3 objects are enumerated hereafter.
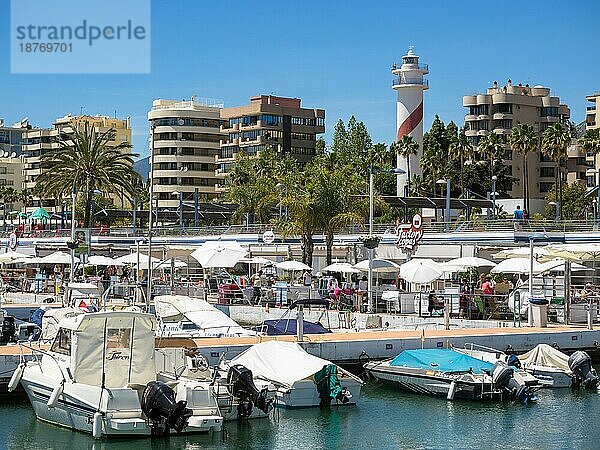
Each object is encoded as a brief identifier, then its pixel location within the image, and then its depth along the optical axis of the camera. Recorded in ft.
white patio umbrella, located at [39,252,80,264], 192.13
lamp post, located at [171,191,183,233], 287.57
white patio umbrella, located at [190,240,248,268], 156.04
